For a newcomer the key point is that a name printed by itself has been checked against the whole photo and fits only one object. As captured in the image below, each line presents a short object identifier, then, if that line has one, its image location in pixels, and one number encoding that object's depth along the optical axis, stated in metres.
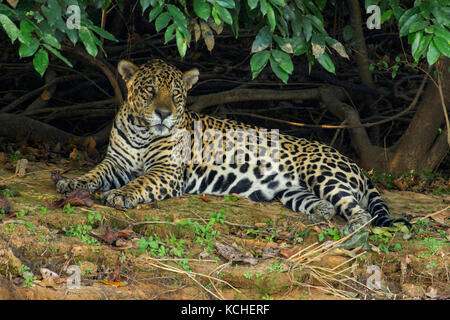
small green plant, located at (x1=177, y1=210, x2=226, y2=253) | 10.88
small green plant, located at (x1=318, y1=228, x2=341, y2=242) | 11.23
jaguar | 13.84
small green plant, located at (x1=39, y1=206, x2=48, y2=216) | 10.91
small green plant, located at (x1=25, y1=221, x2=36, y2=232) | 10.02
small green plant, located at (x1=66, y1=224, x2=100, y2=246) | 10.09
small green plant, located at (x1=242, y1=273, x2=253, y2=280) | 9.73
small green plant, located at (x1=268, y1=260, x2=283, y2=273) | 9.98
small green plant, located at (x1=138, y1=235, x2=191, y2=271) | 10.02
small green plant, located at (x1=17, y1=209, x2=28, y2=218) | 10.65
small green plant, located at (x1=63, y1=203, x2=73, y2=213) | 11.14
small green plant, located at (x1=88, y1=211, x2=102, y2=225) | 10.88
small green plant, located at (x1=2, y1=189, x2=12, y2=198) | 11.92
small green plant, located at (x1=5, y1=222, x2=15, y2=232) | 9.86
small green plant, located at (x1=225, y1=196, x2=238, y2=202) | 14.20
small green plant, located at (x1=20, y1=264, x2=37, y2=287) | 8.63
